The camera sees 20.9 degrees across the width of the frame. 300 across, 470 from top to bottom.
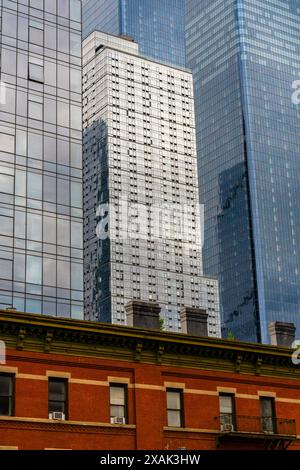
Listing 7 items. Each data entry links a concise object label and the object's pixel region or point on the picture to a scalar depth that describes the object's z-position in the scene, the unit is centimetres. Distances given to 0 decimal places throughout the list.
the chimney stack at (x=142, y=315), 4016
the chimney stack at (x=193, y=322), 4178
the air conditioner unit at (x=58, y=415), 3525
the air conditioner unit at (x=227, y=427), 3934
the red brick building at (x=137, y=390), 3500
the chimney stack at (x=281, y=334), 4419
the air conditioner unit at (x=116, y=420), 3688
